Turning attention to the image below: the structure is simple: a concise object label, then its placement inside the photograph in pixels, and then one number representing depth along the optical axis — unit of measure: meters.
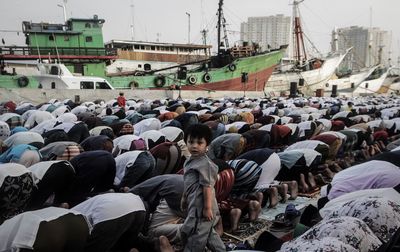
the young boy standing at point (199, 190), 2.93
